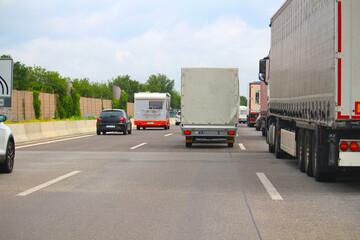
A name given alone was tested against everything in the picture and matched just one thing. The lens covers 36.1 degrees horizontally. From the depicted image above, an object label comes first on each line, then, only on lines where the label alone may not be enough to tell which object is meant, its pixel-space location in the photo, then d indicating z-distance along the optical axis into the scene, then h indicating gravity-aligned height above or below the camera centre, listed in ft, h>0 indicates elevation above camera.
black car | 104.17 -2.48
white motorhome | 138.31 +0.22
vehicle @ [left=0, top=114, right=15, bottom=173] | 36.06 -2.67
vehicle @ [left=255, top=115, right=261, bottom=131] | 127.95 -3.60
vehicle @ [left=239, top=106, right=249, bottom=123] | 247.91 -2.75
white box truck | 65.31 +0.83
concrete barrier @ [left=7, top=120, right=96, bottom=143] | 76.03 -3.40
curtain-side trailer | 28.94 +1.44
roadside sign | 69.41 +3.63
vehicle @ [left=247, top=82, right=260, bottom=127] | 146.20 +0.83
